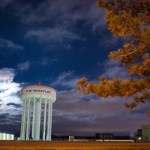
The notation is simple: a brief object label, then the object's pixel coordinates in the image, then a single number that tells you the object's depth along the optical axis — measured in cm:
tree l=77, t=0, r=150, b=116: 1055
